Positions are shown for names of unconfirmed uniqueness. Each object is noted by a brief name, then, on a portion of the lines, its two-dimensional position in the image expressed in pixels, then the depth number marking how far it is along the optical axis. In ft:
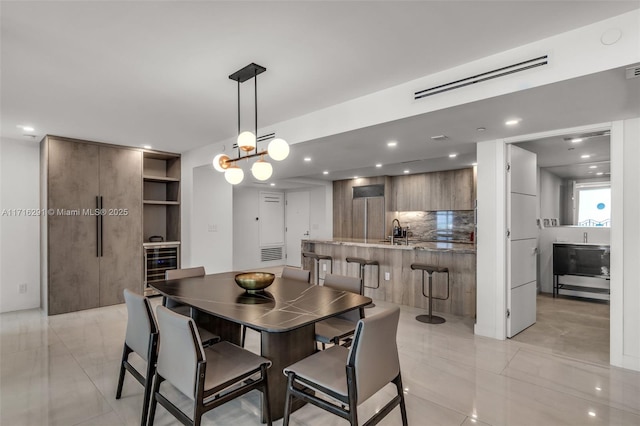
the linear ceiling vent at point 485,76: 7.22
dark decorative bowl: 8.52
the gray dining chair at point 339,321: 8.02
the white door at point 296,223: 29.63
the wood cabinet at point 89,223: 15.11
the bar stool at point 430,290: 14.17
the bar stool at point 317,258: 19.64
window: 21.08
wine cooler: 17.78
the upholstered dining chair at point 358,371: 5.63
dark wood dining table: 6.61
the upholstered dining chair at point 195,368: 5.76
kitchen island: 15.14
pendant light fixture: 8.18
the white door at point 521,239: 12.39
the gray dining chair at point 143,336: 7.17
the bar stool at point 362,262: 17.35
